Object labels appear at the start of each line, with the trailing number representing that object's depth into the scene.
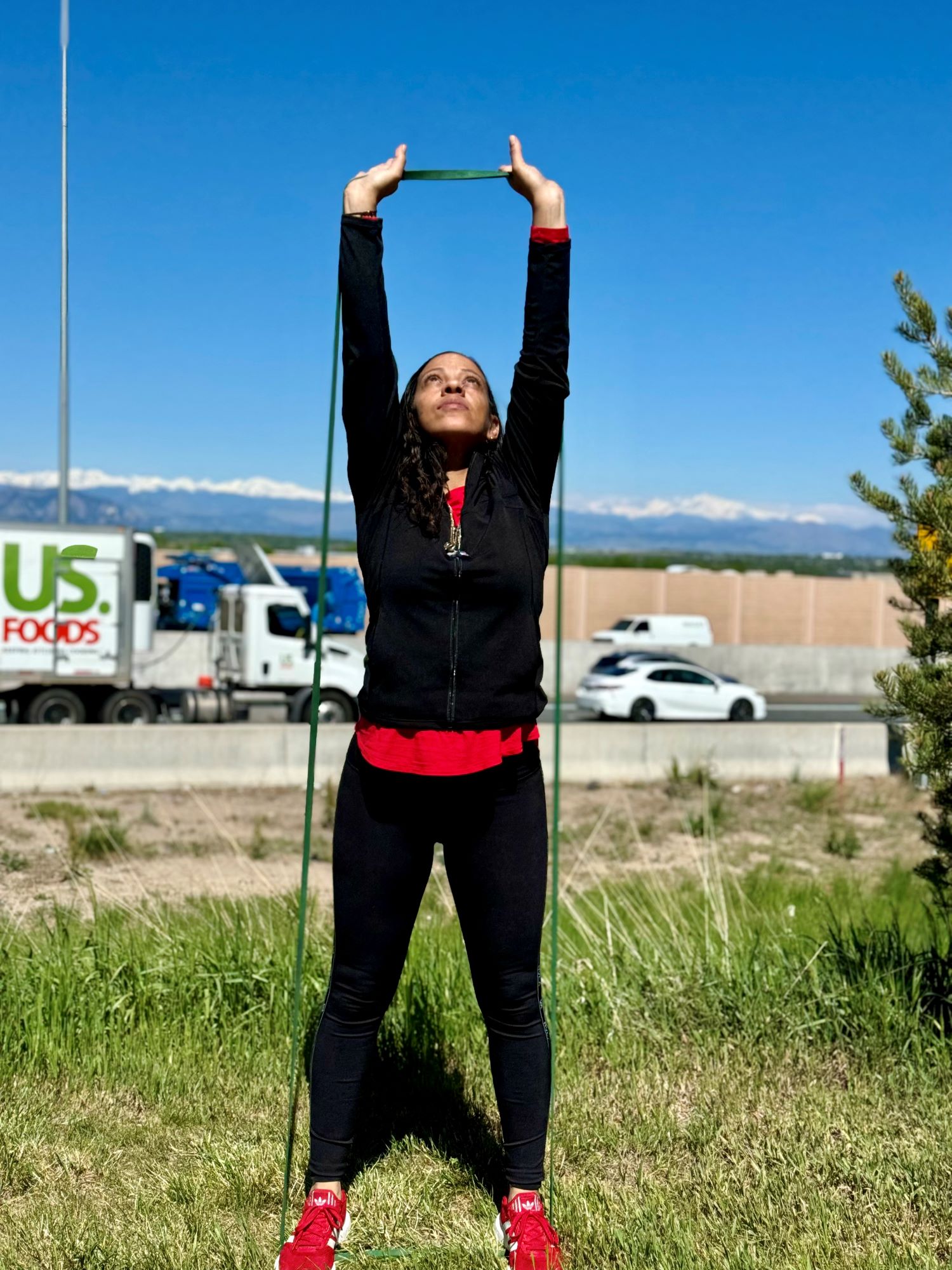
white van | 44.88
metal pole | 17.91
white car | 25.81
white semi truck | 20.05
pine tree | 4.12
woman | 2.83
